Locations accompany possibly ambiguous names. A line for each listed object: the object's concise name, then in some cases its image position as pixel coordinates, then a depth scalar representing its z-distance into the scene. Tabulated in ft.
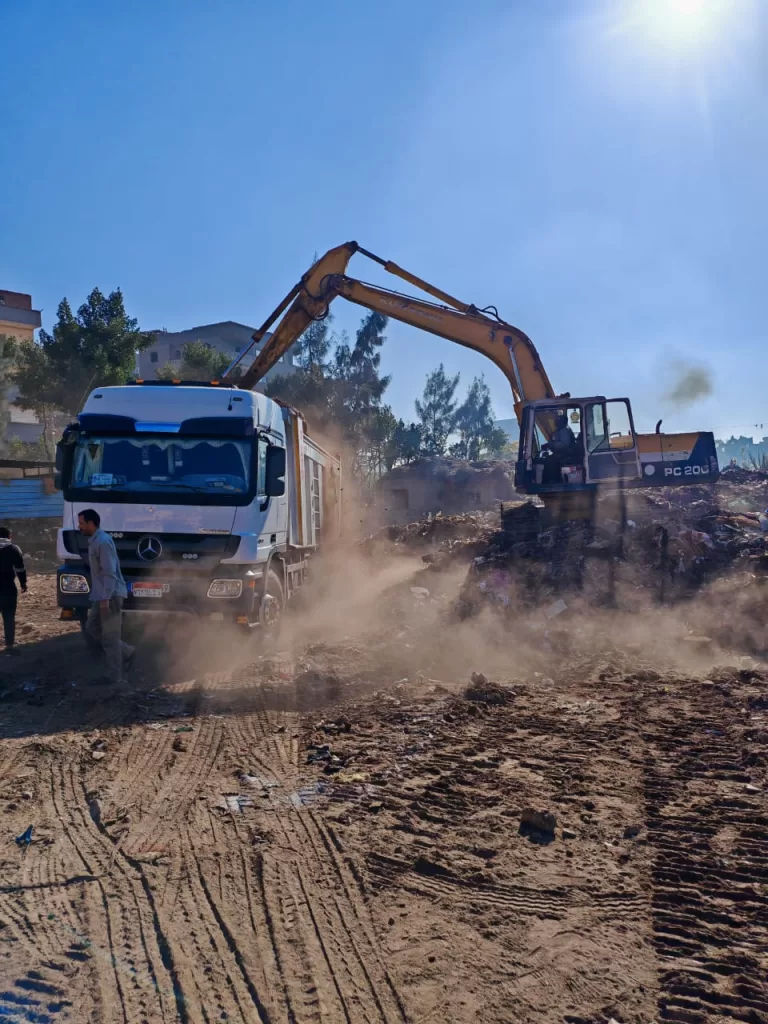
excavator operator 43.55
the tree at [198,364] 105.60
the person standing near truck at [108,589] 25.81
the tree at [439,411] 182.29
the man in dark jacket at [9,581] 32.48
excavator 43.42
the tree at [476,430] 190.80
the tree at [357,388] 137.69
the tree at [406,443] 167.26
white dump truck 27.81
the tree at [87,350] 85.71
